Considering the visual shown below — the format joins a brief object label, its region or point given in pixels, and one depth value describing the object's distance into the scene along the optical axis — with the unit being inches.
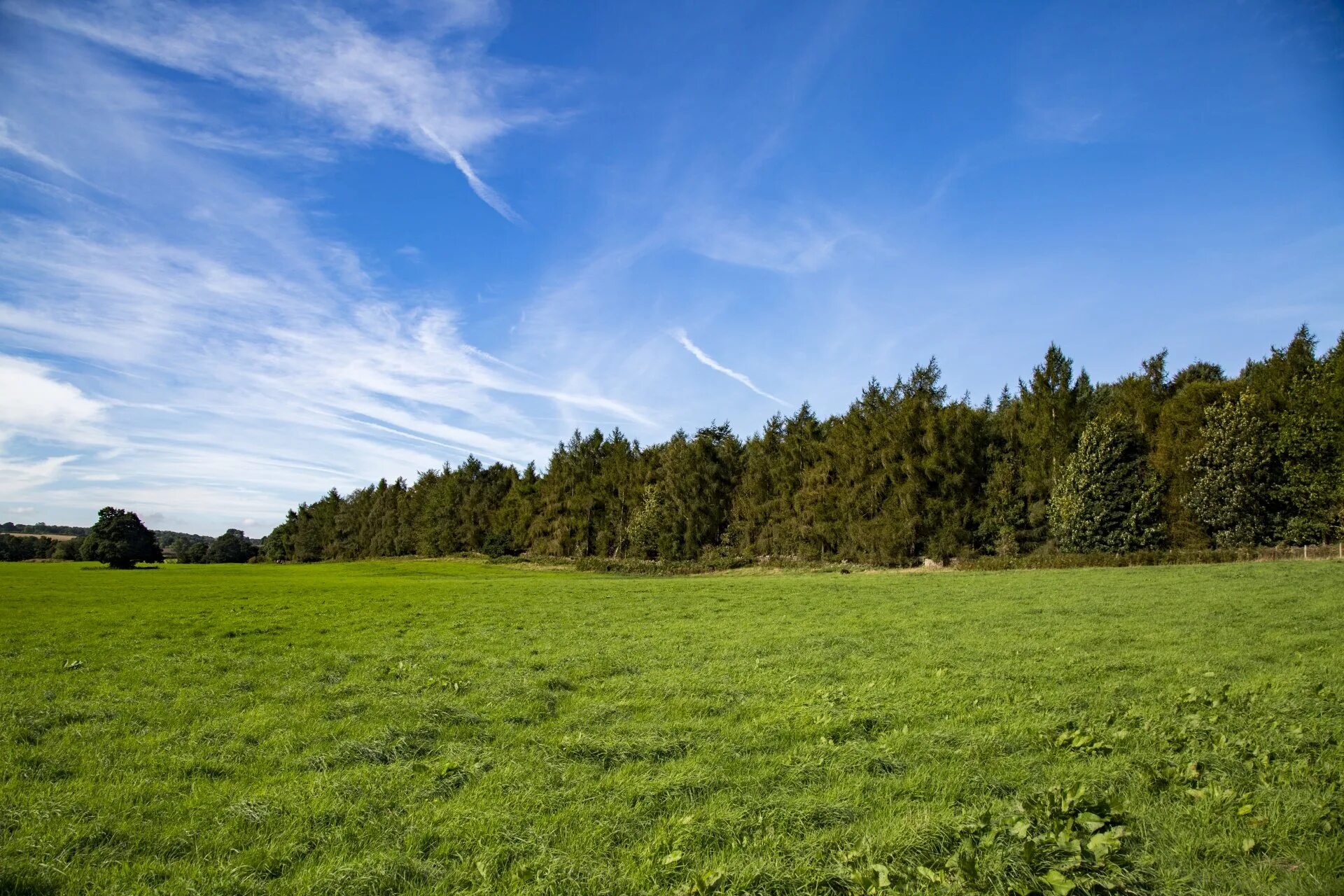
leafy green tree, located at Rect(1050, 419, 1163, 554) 1945.1
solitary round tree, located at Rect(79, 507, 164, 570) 2225.6
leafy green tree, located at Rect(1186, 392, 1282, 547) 1734.7
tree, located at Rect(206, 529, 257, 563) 3750.0
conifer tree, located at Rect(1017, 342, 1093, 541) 2174.0
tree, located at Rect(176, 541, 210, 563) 3572.8
